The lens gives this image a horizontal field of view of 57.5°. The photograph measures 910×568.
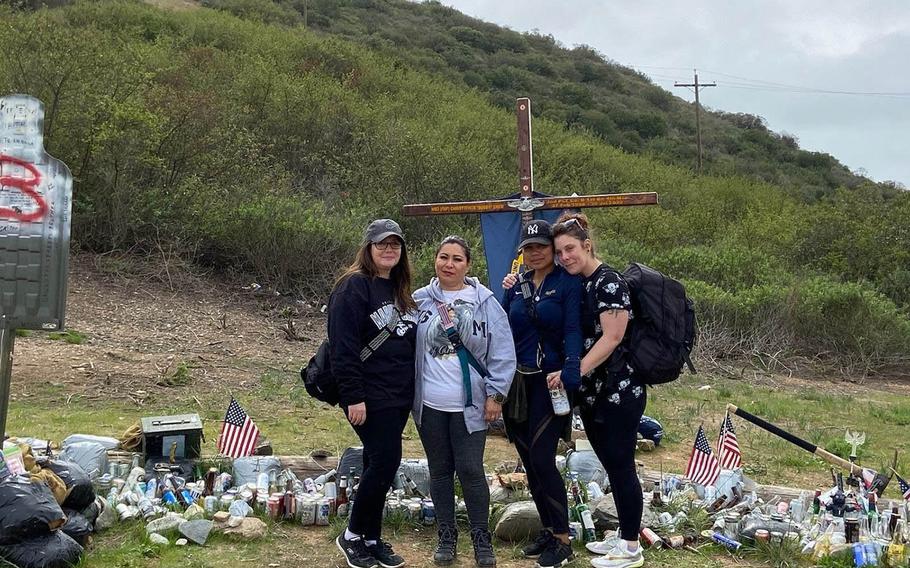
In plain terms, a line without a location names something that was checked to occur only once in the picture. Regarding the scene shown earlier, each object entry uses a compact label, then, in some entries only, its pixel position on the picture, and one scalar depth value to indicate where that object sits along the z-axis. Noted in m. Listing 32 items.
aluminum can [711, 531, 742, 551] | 4.91
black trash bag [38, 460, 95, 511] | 4.51
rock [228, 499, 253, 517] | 5.00
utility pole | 37.97
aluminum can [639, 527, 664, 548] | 4.87
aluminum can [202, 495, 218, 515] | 5.02
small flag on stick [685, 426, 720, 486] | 5.81
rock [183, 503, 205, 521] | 4.86
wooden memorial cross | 6.71
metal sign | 4.69
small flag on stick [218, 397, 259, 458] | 5.90
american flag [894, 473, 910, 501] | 5.25
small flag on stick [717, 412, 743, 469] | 5.90
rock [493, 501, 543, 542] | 4.92
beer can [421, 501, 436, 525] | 5.20
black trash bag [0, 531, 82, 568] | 3.97
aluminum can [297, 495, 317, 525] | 5.09
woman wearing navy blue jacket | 4.26
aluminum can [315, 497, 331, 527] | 5.10
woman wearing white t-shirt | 4.24
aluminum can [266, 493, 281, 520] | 5.12
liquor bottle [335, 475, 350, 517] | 5.20
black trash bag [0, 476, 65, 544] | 3.98
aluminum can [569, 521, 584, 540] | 4.93
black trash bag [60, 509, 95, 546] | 4.39
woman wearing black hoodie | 4.09
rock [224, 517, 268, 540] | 4.79
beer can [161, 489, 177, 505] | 5.09
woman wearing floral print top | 4.15
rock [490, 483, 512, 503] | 5.49
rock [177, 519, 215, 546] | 4.70
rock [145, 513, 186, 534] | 4.70
